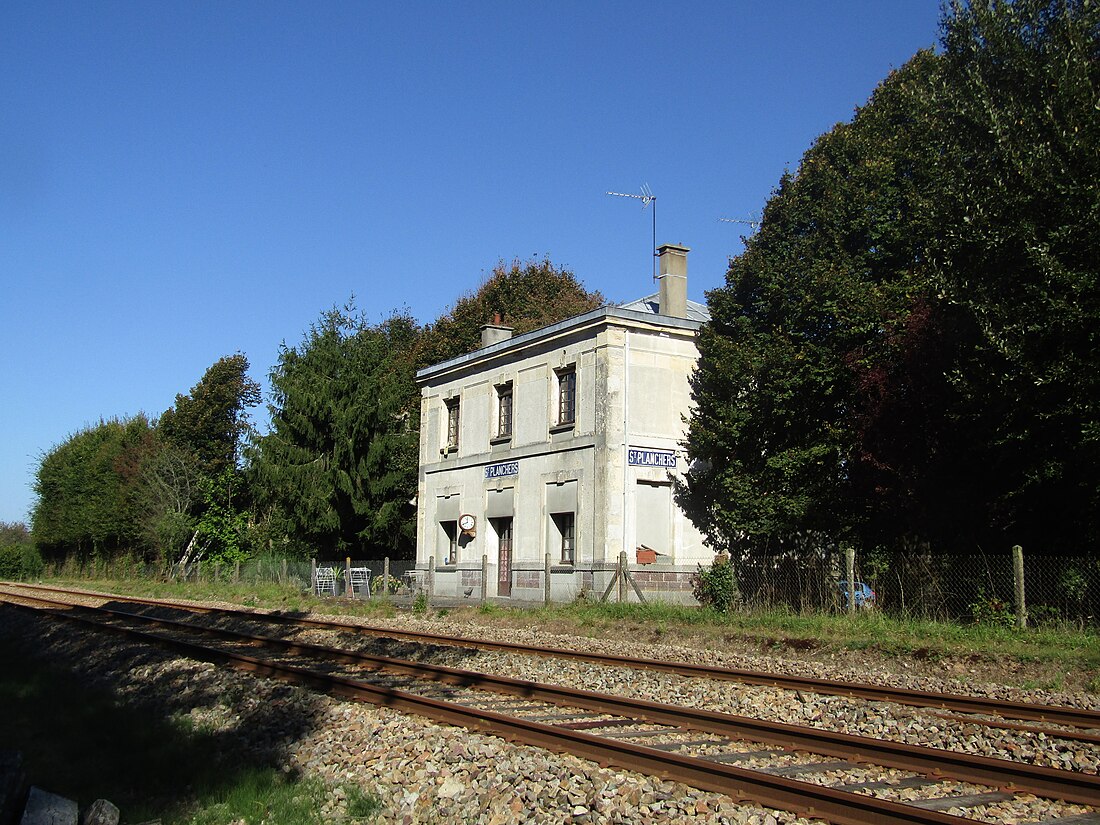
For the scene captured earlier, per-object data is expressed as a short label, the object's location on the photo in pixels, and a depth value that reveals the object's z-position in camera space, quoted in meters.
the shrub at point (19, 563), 57.03
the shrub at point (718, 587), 22.46
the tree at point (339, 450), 36.38
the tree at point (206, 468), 47.53
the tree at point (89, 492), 51.88
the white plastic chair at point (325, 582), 32.53
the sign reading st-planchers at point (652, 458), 25.84
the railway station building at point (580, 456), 25.61
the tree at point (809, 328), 22.47
